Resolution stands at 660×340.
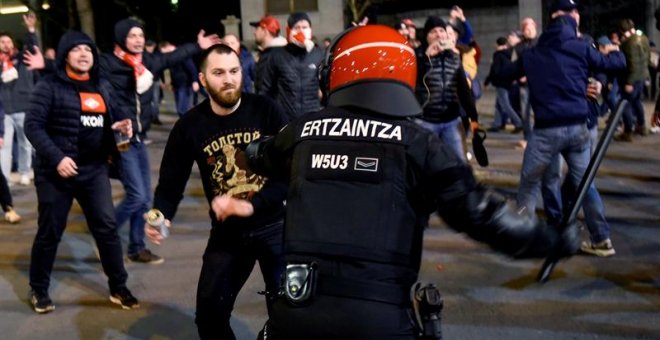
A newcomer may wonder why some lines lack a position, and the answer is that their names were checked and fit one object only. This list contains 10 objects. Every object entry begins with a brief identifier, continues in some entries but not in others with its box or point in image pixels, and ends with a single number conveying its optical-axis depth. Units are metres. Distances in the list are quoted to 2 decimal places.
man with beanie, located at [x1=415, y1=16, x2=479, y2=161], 7.14
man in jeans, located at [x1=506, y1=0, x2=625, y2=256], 6.12
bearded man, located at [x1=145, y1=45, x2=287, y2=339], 3.93
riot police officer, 2.50
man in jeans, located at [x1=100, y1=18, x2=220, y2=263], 6.52
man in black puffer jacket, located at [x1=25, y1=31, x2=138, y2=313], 5.52
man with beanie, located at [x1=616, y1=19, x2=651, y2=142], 11.84
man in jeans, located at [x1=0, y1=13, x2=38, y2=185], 10.21
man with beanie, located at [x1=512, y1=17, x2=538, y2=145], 8.26
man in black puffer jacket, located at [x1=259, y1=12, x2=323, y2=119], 7.09
